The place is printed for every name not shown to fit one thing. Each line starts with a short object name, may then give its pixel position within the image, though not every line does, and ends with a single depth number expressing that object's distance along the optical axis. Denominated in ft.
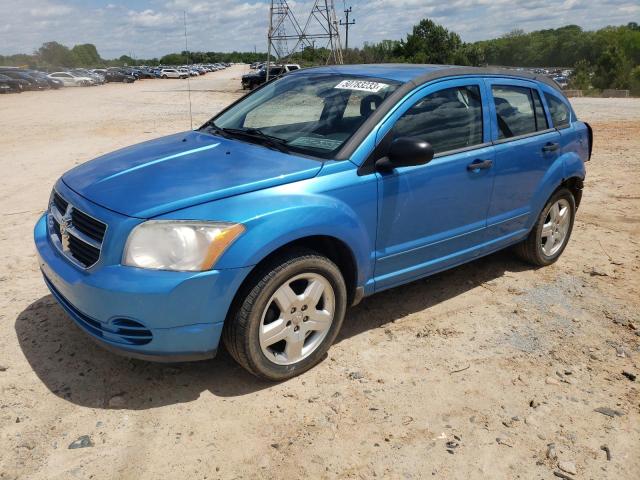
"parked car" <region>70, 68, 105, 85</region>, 162.96
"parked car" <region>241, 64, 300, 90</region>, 115.03
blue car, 9.03
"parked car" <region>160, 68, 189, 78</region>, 215.78
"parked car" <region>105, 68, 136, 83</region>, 173.37
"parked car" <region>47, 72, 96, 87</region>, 153.38
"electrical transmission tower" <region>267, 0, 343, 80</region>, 118.32
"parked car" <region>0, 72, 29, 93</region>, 115.85
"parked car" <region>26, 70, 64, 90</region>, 137.63
